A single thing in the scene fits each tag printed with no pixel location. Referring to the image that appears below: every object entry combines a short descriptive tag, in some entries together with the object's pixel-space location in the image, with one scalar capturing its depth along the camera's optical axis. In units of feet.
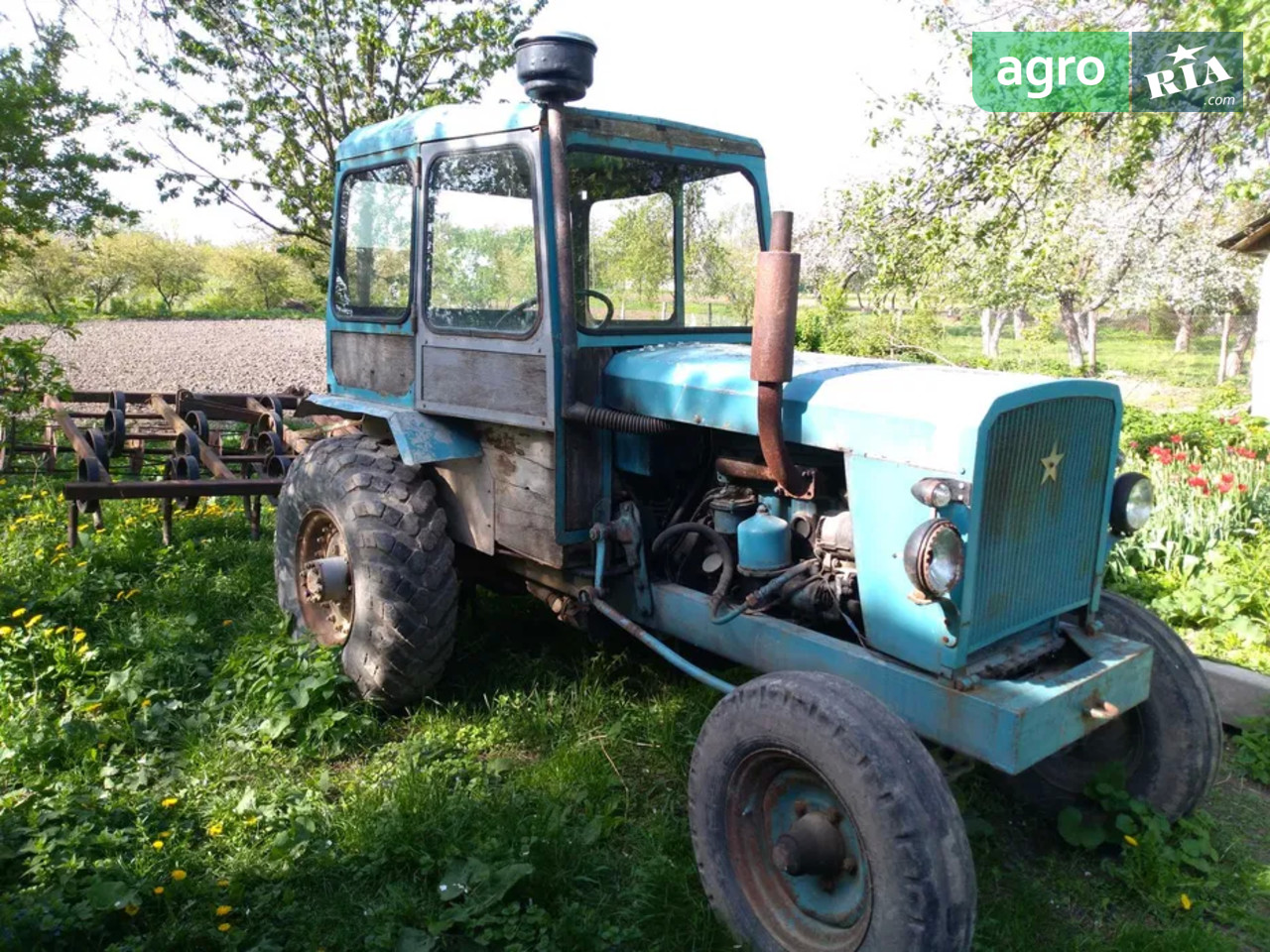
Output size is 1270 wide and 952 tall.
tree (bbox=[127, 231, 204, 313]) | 130.52
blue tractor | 8.16
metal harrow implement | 16.30
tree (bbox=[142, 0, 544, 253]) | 34.55
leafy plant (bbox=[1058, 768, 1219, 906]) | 9.66
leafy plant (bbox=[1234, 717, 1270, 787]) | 12.04
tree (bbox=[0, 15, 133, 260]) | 32.91
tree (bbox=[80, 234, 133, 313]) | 122.42
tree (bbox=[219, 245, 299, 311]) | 135.33
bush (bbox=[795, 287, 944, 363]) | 61.05
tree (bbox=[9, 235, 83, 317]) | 108.08
